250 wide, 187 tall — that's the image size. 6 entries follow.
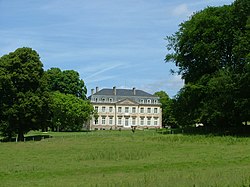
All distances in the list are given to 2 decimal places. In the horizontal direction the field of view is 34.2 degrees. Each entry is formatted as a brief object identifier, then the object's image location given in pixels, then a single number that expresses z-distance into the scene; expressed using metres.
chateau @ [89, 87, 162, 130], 126.19
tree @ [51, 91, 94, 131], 84.00
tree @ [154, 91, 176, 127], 115.94
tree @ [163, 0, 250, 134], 41.47
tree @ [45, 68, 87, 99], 93.31
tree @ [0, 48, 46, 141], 49.03
